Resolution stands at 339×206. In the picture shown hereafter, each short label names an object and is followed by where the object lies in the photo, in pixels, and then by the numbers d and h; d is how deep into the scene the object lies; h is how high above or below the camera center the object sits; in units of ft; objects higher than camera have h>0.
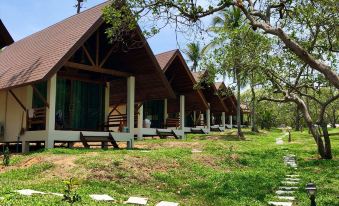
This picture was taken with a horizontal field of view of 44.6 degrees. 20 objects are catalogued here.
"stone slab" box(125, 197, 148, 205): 27.86 -5.34
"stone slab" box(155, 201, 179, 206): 28.30 -5.57
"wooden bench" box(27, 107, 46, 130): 56.39 +0.52
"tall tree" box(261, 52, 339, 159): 54.60 +5.47
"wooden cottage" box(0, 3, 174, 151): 53.72 +6.18
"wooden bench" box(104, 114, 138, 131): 65.94 +0.14
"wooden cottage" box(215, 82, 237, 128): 137.69 +7.25
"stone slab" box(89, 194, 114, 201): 27.44 -5.04
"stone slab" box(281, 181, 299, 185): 37.94 -5.47
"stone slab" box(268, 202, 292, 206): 29.76 -5.81
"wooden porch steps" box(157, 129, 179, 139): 88.01 -2.20
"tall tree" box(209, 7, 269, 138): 63.77 +10.98
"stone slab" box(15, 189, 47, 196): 25.98 -4.45
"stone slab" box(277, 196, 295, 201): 31.91 -5.78
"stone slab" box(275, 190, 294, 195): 33.84 -5.66
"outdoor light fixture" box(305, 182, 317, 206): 23.75 -3.77
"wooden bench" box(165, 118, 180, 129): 96.85 -0.01
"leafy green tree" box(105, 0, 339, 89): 29.71 +10.07
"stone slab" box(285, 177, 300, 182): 40.09 -5.41
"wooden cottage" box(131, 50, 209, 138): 86.90 +5.17
